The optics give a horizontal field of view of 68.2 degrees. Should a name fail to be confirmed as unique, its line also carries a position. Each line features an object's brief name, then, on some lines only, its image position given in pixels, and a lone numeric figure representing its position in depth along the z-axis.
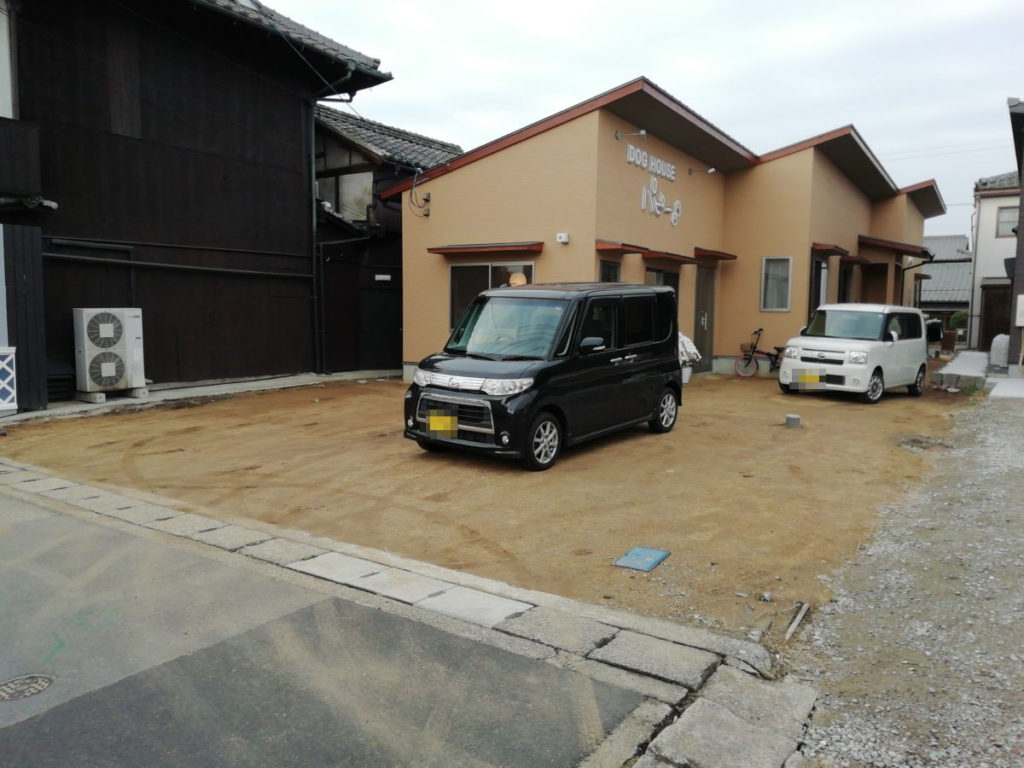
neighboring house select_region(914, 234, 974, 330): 35.09
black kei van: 6.95
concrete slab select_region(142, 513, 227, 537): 5.29
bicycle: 16.34
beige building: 12.53
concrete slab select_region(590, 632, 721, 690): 3.29
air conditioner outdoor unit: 10.57
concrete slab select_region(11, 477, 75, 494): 6.35
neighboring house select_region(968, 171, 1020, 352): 26.88
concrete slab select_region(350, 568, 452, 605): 4.17
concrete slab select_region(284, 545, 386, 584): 4.44
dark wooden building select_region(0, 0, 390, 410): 10.38
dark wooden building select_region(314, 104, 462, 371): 15.37
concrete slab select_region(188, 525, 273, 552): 5.00
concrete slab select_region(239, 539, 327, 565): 4.73
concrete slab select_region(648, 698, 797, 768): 2.71
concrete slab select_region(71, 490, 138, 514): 5.82
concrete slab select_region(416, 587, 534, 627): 3.89
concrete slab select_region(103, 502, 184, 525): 5.55
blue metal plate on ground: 4.71
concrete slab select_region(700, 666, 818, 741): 2.96
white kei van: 12.03
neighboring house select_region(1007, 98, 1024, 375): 14.06
